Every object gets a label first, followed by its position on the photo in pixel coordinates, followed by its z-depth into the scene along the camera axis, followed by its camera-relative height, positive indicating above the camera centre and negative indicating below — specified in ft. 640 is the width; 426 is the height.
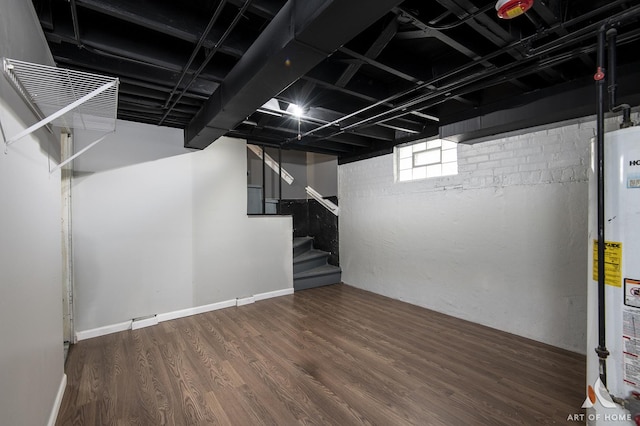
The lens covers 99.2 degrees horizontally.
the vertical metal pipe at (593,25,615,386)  4.00 -0.60
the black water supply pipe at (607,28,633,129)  4.04 +1.98
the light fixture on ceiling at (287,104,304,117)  9.28 +3.44
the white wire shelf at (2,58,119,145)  3.54 +1.91
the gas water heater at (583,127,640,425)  3.69 -1.06
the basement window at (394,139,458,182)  11.44 +2.26
